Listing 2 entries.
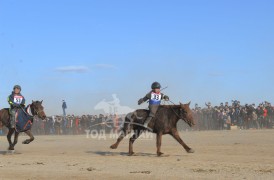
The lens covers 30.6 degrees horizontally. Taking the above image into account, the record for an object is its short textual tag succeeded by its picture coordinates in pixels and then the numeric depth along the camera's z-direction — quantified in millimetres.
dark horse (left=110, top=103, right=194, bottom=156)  16156
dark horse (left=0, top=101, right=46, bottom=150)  18823
